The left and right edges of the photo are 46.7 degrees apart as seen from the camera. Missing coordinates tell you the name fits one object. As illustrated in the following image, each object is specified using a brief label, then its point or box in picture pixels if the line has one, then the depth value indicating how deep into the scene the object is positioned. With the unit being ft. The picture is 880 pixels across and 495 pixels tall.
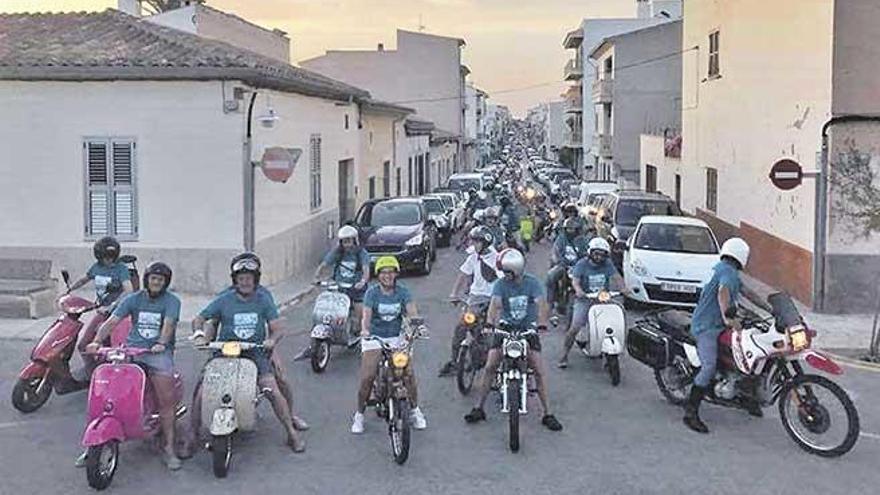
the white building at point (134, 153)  56.54
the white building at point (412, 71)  202.59
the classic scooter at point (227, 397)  25.59
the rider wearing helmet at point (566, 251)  46.83
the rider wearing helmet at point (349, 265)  40.42
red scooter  32.30
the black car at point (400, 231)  72.64
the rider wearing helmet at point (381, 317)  28.73
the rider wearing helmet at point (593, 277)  37.88
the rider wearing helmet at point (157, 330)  26.84
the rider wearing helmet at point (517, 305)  29.81
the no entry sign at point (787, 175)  53.47
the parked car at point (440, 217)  97.46
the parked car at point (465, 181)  144.36
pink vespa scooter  24.43
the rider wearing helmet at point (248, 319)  27.35
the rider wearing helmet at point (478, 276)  36.73
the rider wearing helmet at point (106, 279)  33.81
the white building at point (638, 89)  174.81
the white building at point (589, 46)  227.40
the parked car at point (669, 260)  53.06
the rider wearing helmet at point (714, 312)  29.60
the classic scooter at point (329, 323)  38.70
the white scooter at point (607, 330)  36.65
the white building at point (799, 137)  52.37
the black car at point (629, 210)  74.84
